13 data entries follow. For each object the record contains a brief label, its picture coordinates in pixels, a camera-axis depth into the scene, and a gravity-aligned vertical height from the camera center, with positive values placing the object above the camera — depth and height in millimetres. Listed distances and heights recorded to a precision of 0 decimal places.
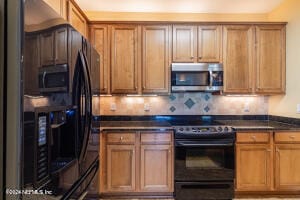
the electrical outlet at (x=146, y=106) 2362 -141
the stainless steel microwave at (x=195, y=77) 2132 +287
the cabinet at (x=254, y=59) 2191 +558
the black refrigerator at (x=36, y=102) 525 -20
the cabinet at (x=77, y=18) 1650 +948
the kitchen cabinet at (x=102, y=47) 2143 +707
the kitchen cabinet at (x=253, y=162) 1958 -825
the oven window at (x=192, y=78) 2137 +272
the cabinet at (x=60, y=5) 1382 +869
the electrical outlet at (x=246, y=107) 2397 -146
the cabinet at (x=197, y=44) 2180 +764
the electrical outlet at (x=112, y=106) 2340 -141
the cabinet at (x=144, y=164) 1956 -851
